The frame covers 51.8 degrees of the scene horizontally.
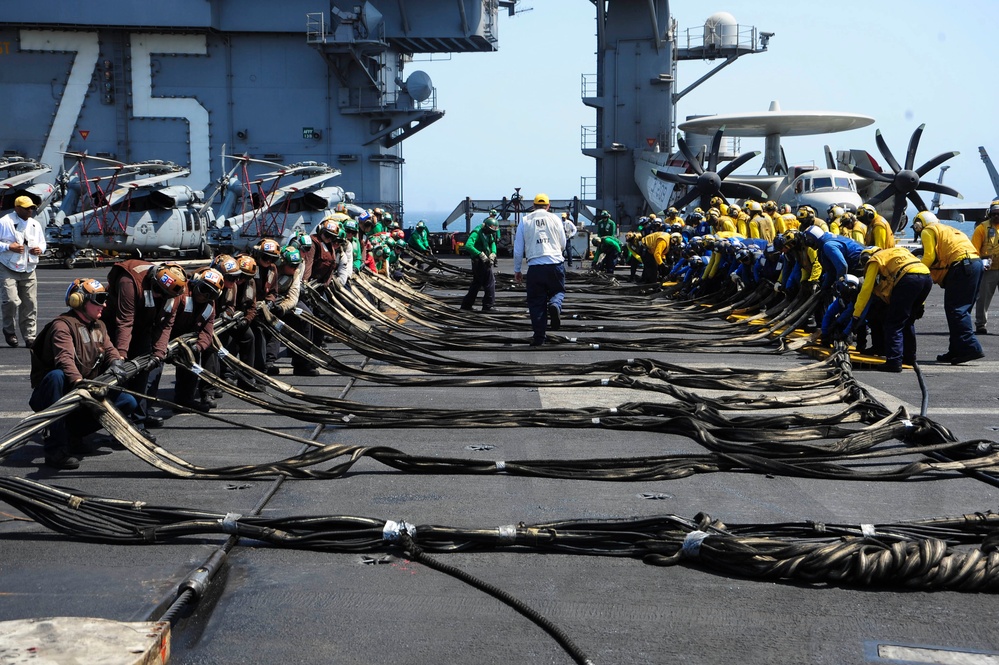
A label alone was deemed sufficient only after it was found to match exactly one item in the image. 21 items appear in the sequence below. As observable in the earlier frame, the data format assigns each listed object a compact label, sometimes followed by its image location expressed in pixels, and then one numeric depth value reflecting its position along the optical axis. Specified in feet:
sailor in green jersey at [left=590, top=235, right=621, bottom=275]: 96.84
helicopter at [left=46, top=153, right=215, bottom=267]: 109.91
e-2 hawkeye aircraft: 113.09
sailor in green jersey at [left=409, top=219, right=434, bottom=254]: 107.86
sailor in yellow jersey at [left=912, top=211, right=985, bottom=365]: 42.34
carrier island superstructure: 144.15
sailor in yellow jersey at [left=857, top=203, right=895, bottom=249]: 54.70
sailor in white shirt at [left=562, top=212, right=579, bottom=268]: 102.12
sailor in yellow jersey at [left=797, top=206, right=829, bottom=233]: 55.41
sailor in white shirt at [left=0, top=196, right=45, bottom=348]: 43.47
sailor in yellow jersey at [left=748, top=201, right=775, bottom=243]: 76.64
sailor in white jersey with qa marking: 45.03
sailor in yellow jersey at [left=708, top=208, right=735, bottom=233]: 73.72
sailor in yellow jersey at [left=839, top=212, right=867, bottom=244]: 53.47
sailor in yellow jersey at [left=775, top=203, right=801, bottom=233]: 77.10
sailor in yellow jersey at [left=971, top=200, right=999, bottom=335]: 51.60
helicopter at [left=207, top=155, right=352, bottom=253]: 117.19
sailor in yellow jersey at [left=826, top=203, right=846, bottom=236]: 61.26
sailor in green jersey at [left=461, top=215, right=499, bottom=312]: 61.00
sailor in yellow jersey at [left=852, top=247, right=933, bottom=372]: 38.47
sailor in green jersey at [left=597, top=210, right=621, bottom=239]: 108.17
